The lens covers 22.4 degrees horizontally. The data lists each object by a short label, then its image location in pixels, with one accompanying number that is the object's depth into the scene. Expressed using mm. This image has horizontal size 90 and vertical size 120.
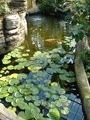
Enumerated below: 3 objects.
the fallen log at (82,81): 3266
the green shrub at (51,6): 9305
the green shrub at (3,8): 5215
